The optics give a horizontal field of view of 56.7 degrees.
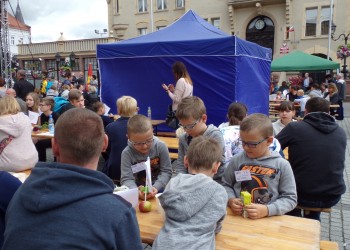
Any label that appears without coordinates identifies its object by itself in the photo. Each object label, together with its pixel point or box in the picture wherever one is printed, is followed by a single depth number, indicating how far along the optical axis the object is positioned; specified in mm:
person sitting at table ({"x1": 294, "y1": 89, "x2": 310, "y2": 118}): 9055
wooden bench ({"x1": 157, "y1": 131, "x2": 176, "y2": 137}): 6684
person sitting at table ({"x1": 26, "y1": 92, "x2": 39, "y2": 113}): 5898
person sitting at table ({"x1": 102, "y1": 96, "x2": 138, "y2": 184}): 3631
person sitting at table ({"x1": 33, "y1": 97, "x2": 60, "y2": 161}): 5688
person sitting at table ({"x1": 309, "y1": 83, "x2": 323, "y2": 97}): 10752
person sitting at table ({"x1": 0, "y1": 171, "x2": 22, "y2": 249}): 1504
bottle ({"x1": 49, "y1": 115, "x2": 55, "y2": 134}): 5438
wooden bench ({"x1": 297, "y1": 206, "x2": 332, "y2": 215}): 2816
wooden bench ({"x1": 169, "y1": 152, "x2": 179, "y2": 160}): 4336
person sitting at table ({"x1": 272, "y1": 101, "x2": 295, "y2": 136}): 4266
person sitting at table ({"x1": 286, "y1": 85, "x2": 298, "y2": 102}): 11648
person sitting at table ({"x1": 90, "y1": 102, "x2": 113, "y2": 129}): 5316
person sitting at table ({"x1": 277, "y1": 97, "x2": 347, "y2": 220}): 2809
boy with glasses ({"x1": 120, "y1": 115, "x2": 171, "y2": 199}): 2623
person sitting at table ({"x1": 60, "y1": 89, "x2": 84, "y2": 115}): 5613
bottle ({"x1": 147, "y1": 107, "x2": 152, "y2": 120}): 7199
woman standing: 6240
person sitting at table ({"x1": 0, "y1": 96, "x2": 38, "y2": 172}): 3418
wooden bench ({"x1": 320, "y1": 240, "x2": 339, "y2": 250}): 2156
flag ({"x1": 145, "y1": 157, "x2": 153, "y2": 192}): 2236
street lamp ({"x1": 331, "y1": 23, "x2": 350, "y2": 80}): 18831
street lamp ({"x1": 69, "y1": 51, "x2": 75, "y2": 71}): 27734
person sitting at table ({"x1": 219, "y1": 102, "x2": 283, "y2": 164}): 2960
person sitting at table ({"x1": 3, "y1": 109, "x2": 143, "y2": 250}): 1087
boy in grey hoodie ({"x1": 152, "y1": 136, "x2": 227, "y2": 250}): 1580
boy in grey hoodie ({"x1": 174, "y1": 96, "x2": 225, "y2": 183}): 2768
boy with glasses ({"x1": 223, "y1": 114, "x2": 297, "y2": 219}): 2207
